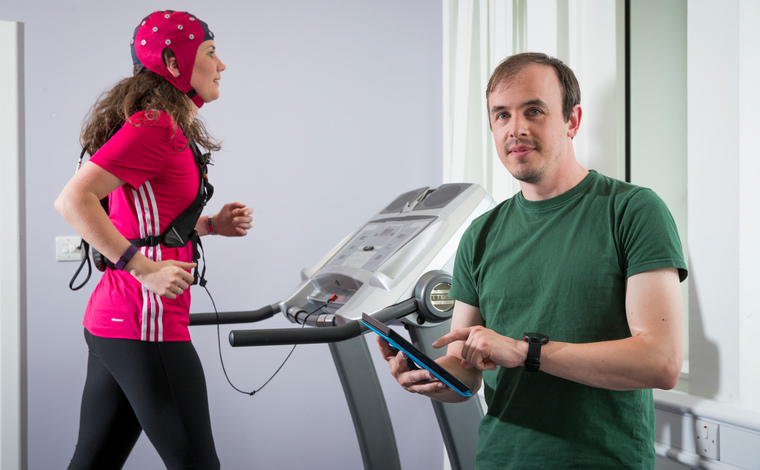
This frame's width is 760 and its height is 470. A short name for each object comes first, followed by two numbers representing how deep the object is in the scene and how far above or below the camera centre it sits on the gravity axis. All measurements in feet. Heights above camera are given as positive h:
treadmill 4.95 -0.69
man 3.23 -0.47
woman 4.42 -0.27
